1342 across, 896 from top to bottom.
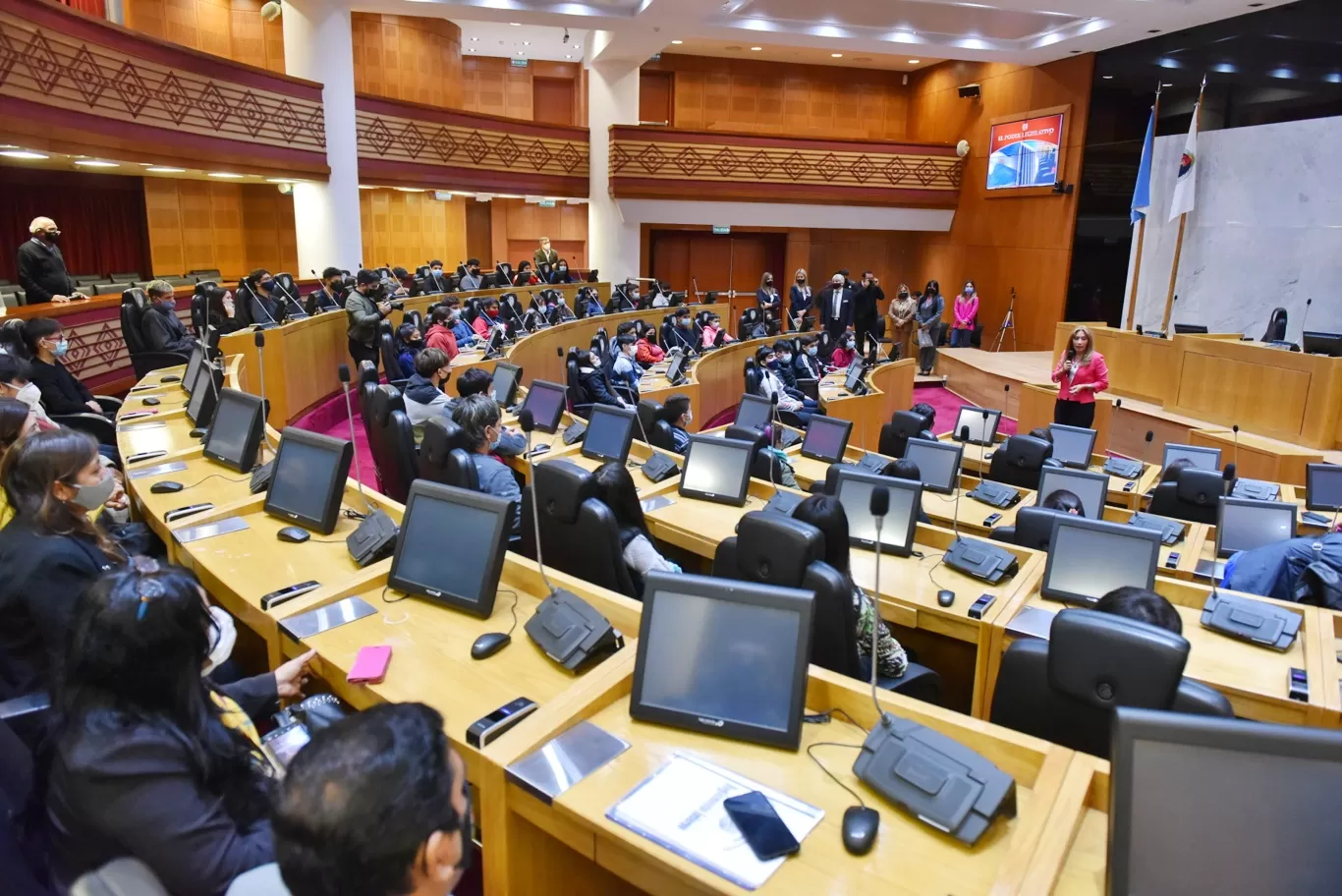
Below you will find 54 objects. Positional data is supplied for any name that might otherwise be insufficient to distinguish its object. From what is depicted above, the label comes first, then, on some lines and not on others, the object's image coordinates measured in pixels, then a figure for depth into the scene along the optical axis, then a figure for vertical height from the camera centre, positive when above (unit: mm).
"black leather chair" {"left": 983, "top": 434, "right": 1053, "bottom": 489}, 5977 -1304
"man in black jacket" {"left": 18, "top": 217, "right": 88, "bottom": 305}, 7488 -241
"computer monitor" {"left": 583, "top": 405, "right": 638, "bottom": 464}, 5172 -1056
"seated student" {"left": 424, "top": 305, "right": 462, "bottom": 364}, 8039 -777
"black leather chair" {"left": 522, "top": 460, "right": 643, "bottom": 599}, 3146 -982
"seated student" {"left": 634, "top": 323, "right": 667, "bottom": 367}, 10594 -1160
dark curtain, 11484 +351
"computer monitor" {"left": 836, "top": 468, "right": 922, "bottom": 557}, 3777 -1111
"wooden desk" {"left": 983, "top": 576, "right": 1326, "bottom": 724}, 2586 -1231
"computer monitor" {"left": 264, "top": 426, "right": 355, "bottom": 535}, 3383 -914
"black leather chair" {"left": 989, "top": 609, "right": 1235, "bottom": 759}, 1989 -909
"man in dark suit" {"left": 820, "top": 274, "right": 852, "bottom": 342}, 14086 -747
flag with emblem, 11531 +1200
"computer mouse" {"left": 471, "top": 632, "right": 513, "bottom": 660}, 2414 -1080
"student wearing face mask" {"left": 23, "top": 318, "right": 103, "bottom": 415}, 5391 -790
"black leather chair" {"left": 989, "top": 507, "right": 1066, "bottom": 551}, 3938 -1163
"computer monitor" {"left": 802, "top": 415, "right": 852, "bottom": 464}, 5949 -1202
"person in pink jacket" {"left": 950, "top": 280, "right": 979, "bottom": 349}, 15508 -862
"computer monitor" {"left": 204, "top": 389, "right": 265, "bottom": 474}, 4195 -903
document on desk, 1639 -1109
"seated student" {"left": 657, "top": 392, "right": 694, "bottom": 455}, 5996 -1083
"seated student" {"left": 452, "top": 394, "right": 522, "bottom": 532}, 4088 -846
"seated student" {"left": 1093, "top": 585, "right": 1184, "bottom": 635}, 2332 -906
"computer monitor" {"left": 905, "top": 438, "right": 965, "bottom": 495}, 5051 -1145
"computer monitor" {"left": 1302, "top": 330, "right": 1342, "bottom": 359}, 8523 -651
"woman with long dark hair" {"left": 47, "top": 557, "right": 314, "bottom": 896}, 1501 -893
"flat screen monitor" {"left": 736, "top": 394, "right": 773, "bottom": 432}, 6496 -1130
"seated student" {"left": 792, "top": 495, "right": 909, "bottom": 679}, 2939 -958
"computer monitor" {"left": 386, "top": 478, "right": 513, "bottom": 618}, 2670 -922
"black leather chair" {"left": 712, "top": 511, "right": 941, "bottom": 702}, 2576 -927
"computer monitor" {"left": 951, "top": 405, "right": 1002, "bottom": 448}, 7105 -1293
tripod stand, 16484 -1091
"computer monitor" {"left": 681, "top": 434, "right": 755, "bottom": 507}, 4508 -1094
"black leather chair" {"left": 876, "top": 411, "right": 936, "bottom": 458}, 6836 -1294
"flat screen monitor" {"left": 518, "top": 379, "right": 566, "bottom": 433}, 6086 -1038
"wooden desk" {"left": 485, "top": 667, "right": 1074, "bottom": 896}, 1608 -1105
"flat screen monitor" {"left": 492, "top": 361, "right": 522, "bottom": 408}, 6746 -997
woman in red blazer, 7461 -939
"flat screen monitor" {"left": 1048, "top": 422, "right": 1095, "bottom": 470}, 6215 -1242
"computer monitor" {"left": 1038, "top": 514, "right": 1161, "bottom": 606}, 3271 -1080
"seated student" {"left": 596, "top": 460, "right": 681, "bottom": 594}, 3260 -1001
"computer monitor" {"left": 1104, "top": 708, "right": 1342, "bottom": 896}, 1411 -869
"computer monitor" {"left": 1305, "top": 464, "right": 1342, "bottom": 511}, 5277 -1260
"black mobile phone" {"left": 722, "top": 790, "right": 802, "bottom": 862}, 1645 -1081
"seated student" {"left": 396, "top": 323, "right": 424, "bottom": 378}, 7980 -892
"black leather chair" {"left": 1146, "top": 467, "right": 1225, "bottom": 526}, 5266 -1340
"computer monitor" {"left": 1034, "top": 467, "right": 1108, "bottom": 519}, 4754 -1186
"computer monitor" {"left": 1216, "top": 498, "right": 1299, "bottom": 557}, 4363 -1237
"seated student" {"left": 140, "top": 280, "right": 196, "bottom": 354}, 7266 -674
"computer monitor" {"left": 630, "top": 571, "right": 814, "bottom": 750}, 2029 -936
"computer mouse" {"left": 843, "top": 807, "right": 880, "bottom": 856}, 1654 -1067
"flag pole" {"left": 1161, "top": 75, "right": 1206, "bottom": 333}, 12062 -346
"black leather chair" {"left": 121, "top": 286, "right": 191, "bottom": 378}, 7231 -806
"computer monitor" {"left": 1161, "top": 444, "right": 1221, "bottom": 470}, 6121 -1286
